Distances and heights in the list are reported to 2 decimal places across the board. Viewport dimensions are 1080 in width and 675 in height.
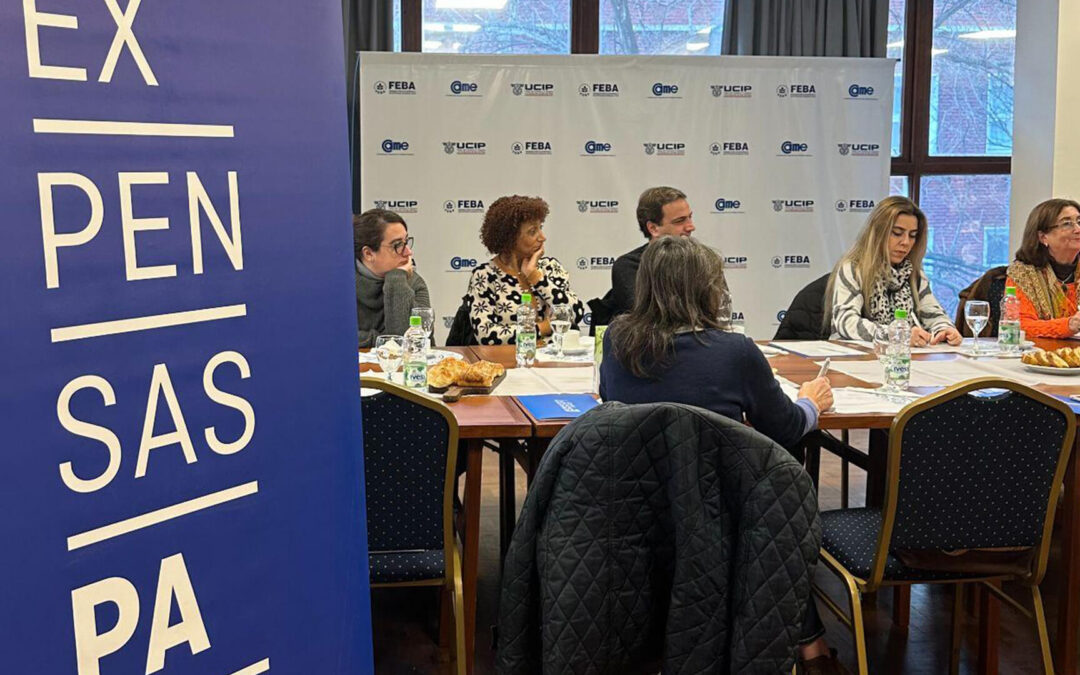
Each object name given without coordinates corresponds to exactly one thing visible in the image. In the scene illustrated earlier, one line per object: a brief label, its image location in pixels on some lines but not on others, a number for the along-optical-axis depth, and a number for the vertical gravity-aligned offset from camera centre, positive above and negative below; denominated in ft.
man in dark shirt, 13.73 +0.09
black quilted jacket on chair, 5.68 -1.73
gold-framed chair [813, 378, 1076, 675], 7.20 -1.88
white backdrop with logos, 19.43 +1.40
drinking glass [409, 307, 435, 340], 10.68 -0.89
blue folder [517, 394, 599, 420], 8.36 -1.46
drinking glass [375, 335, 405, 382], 9.94 -1.17
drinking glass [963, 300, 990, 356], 11.73 -0.99
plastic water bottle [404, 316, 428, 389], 9.42 -1.14
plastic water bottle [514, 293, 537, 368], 10.92 -1.15
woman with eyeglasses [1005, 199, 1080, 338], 13.53 -0.54
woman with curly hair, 13.37 -0.58
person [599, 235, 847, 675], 7.48 -0.89
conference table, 8.04 -1.98
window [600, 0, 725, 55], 21.99 +4.22
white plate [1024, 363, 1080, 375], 10.16 -1.41
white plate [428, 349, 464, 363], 11.05 -1.34
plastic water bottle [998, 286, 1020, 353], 11.84 -1.13
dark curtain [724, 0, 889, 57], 21.75 +4.11
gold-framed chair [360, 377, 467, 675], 7.22 -1.83
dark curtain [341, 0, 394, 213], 20.71 +3.87
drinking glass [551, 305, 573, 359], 11.57 -1.03
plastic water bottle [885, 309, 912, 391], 9.37 -1.21
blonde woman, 12.87 -0.63
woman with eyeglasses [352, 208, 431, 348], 12.78 -0.38
